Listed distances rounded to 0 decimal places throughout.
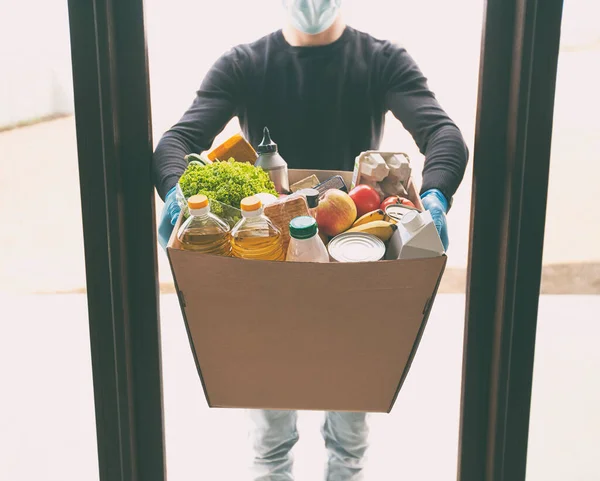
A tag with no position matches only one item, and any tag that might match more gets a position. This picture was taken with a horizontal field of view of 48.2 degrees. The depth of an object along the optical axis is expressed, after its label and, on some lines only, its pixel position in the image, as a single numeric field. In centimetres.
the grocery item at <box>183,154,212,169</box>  119
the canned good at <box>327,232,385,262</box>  100
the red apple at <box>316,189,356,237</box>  109
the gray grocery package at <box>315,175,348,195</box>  120
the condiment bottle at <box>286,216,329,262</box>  95
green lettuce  106
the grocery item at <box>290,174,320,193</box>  123
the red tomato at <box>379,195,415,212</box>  113
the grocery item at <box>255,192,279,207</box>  107
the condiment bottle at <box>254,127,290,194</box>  120
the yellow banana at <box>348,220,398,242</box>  105
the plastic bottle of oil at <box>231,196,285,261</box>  99
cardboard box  95
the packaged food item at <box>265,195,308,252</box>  103
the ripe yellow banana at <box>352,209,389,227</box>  109
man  129
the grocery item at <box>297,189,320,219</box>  112
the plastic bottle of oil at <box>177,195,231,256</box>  99
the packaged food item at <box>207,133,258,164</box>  122
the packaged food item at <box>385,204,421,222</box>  108
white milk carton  95
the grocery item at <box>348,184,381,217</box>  115
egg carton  117
